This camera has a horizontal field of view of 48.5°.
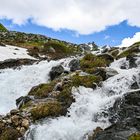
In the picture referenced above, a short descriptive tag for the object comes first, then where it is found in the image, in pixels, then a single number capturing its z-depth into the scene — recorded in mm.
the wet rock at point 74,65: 16952
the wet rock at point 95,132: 9370
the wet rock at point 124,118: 8491
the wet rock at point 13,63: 22246
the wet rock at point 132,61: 16067
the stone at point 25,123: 10569
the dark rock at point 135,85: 12740
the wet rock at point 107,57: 18325
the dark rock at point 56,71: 16785
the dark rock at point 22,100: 12598
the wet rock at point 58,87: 13177
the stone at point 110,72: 13994
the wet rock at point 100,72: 13988
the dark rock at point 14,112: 11099
